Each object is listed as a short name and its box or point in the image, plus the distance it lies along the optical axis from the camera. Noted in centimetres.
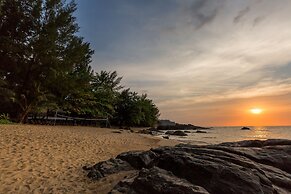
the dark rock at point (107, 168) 461
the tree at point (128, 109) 2657
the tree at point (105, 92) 2189
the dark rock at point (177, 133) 2215
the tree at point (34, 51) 1503
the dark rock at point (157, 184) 323
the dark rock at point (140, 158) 471
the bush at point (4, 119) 1323
